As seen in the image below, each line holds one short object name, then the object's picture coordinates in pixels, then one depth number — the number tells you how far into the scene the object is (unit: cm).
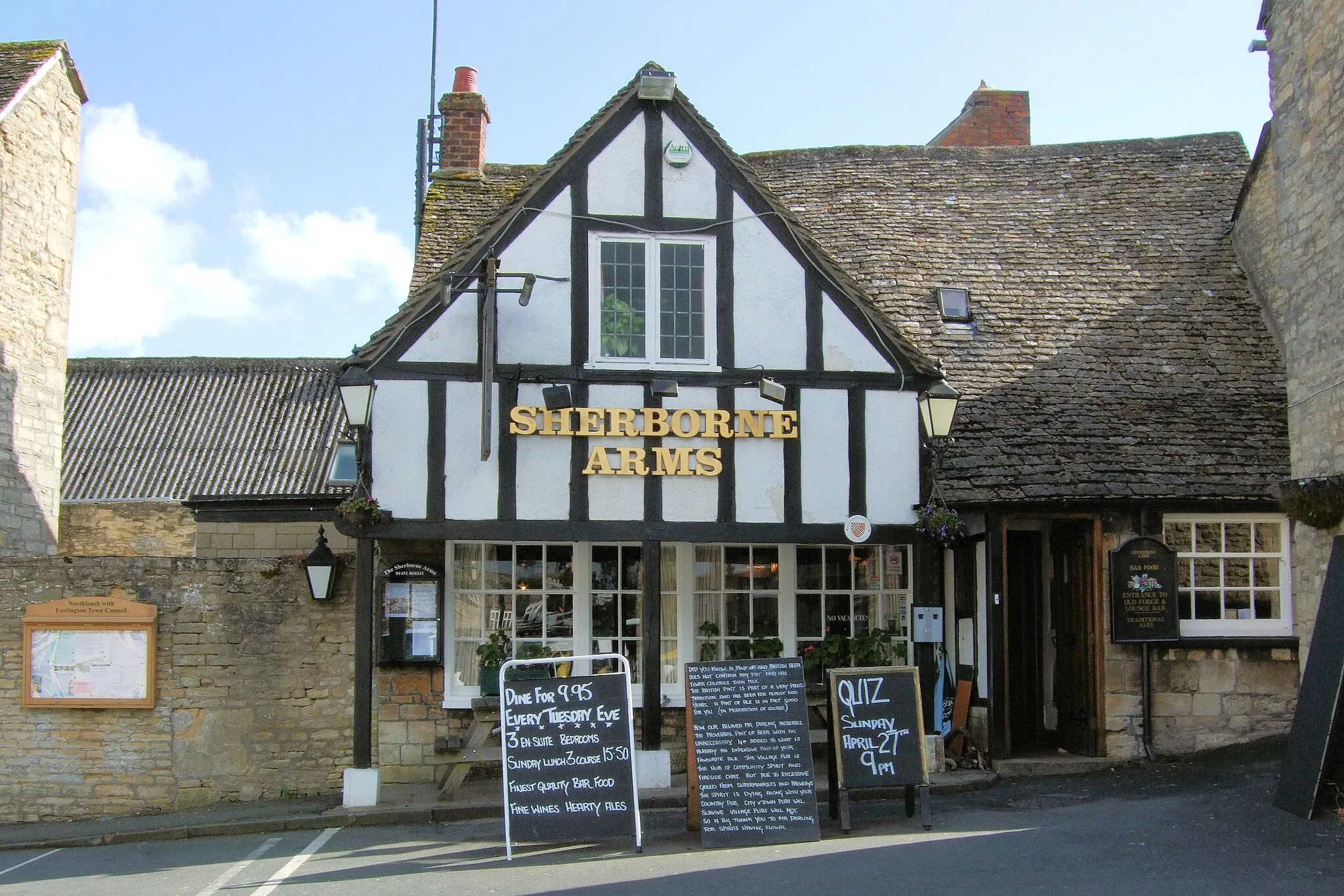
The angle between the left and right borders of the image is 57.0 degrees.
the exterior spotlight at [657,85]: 1104
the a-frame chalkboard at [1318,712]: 851
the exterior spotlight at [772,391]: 1068
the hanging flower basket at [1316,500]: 948
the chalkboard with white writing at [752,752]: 849
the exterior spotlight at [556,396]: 1049
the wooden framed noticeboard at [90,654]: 1110
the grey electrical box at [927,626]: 1096
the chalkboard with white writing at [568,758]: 848
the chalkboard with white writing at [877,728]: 880
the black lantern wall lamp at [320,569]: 1123
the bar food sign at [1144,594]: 1143
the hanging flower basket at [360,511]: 1014
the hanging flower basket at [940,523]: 1059
